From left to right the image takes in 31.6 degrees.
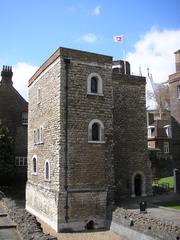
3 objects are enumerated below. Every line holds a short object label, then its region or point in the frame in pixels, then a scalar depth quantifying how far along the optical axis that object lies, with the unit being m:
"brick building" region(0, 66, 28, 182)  37.59
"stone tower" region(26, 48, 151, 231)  20.28
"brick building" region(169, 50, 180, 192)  28.69
